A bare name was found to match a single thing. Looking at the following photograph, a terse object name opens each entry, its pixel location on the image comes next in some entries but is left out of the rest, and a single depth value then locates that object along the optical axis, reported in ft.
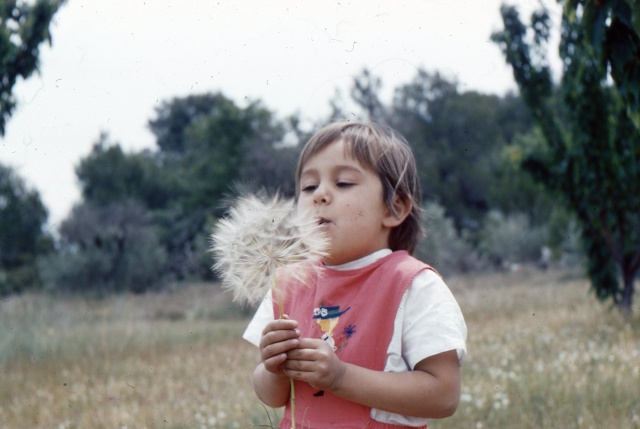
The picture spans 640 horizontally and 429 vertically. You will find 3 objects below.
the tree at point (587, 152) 30.50
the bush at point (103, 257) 63.87
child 6.84
